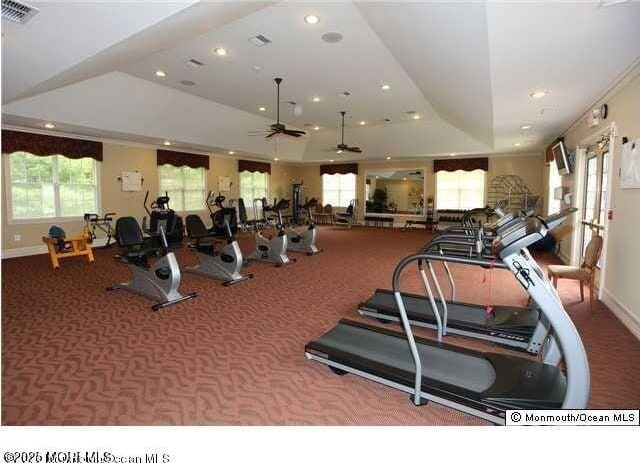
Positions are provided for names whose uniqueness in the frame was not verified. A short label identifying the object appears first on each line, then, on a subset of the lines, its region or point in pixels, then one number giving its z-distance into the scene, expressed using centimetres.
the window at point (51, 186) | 743
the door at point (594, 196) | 516
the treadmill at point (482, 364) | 202
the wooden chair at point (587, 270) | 443
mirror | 1399
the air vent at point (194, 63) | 594
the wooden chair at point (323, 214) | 1482
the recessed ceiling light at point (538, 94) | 451
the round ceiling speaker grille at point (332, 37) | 489
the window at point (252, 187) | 1297
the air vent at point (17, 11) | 303
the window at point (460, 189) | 1253
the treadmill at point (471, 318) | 318
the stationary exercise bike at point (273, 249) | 673
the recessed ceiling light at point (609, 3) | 242
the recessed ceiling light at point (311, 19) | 442
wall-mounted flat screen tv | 678
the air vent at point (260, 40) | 500
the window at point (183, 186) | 1036
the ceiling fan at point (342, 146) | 939
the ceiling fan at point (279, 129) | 685
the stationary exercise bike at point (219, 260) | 549
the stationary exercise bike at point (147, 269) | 448
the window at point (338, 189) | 1486
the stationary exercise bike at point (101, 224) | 835
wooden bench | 641
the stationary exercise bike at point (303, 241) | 791
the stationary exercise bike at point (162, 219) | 579
